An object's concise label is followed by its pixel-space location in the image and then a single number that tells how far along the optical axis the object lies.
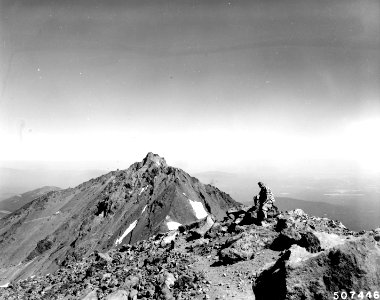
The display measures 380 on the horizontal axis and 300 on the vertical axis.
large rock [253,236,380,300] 10.72
